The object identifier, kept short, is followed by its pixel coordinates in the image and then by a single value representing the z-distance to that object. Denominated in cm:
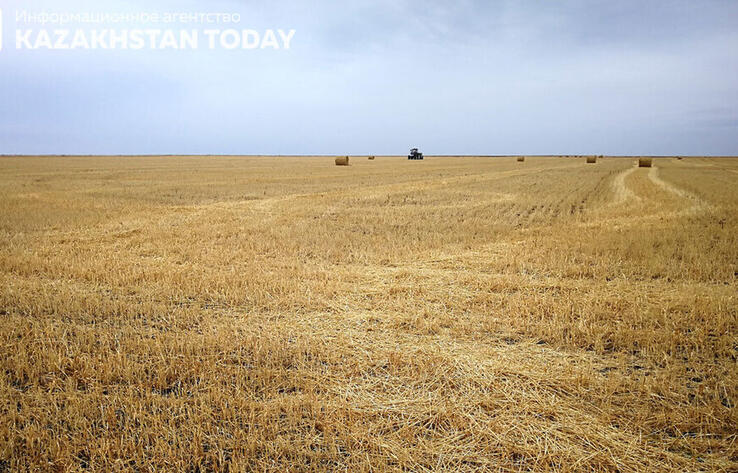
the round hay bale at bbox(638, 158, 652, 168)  4547
